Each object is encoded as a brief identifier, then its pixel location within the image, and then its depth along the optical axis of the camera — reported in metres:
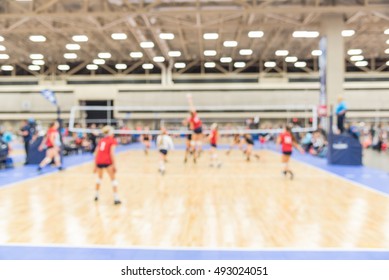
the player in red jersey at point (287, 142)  12.34
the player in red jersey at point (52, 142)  14.13
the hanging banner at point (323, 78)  19.35
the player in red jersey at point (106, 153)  8.55
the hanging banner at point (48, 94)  18.16
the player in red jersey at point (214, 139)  16.28
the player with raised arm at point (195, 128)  15.84
